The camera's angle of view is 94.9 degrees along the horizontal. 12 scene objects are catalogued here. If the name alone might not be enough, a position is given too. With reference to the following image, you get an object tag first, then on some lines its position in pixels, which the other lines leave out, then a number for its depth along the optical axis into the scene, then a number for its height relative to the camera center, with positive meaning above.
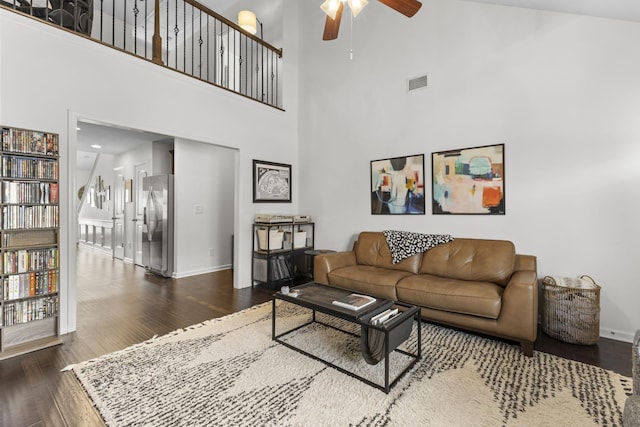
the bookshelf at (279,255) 4.20 -0.62
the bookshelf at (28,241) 2.29 -0.24
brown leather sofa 2.34 -0.66
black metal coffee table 1.86 -0.71
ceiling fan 2.21 +1.61
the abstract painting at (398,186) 3.72 +0.37
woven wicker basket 2.45 -0.83
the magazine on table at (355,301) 2.12 -0.67
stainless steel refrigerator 4.94 -0.23
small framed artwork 4.40 +0.48
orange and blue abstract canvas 3.16 +0.37
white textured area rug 1.62 -1.12
